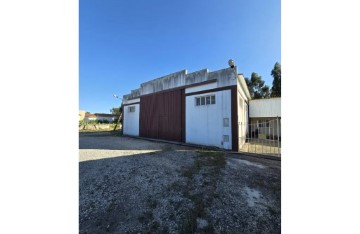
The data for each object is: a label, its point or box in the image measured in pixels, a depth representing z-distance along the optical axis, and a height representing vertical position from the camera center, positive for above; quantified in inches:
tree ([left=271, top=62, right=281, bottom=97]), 802.7 +208.0
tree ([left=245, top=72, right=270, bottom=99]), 924.6 +203.6
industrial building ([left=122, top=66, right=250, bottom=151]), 310.3 +30.9
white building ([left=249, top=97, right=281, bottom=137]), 486.9 +32.0
